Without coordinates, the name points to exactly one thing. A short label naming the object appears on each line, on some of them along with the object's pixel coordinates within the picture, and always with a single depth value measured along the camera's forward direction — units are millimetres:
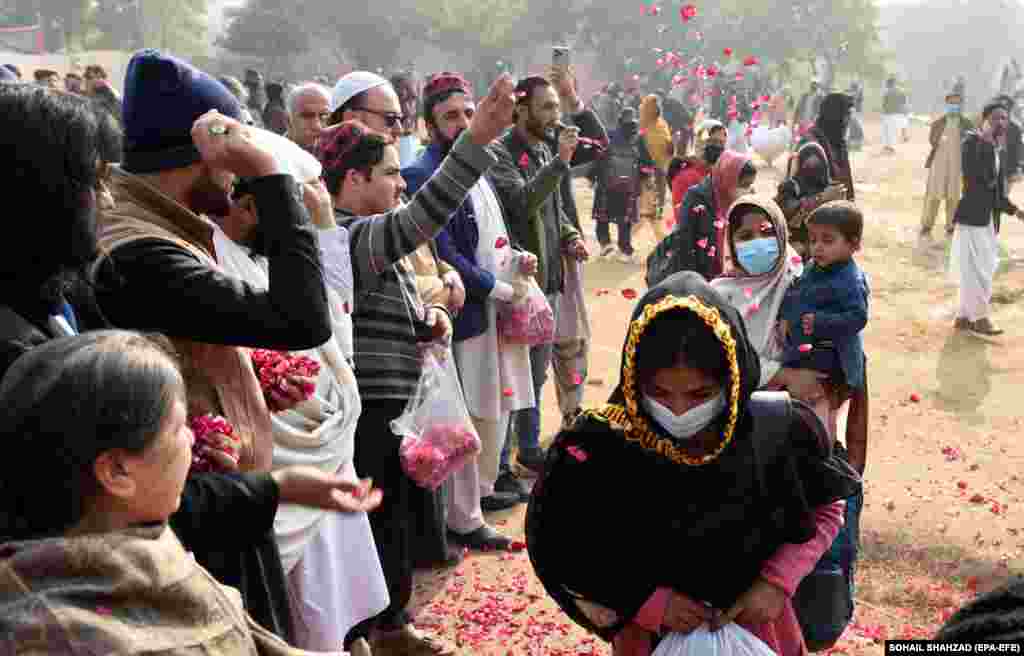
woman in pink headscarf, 5738
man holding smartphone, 5840
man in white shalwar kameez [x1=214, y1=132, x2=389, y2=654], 2770
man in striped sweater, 3770
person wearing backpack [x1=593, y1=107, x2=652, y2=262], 13461
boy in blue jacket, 4398
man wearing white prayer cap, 4992
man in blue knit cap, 2182
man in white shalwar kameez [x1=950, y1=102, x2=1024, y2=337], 10477
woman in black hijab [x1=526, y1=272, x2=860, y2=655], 2354
